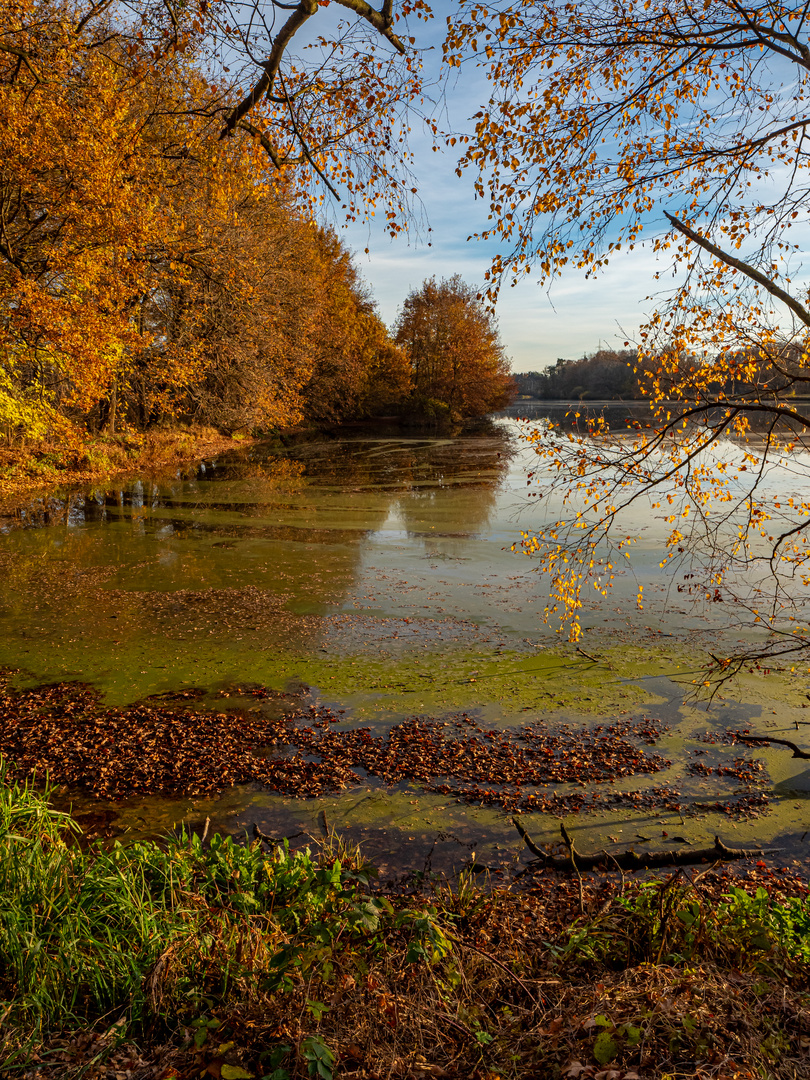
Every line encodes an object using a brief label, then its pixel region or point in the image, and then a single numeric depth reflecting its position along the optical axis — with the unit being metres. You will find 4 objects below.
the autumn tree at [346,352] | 32.50
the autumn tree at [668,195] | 4.31
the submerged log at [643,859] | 3.65
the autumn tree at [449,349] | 45.31
